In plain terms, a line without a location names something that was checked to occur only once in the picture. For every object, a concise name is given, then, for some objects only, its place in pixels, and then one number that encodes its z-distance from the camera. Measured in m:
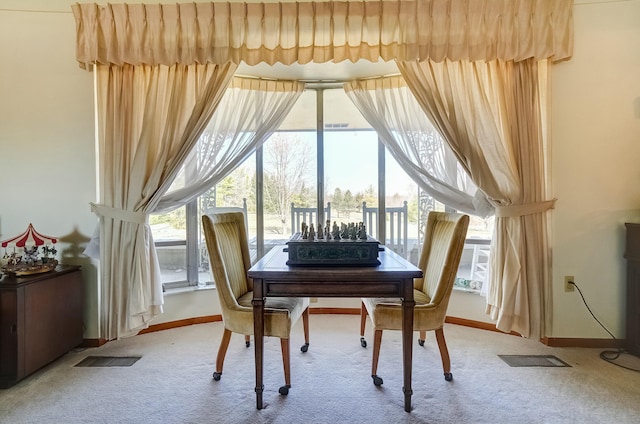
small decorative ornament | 2.18
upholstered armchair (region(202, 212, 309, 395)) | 1.90
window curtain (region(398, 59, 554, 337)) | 2.45
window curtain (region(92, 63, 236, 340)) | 2.51
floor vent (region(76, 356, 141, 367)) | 2.28
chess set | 1.84
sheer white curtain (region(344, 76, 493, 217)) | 2.82
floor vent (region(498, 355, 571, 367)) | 2.26
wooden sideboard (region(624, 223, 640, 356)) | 2.34
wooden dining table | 1.72
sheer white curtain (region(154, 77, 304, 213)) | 2.86
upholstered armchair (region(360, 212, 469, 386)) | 1.98
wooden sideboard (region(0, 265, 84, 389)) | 1.97
